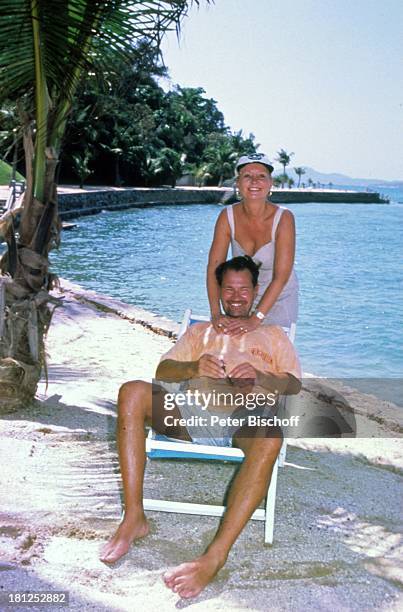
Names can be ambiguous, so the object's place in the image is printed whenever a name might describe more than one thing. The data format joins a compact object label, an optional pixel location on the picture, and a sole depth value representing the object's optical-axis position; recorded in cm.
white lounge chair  308
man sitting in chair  276
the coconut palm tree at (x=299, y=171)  8988
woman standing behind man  390
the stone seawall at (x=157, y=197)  3247
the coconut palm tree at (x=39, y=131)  430
